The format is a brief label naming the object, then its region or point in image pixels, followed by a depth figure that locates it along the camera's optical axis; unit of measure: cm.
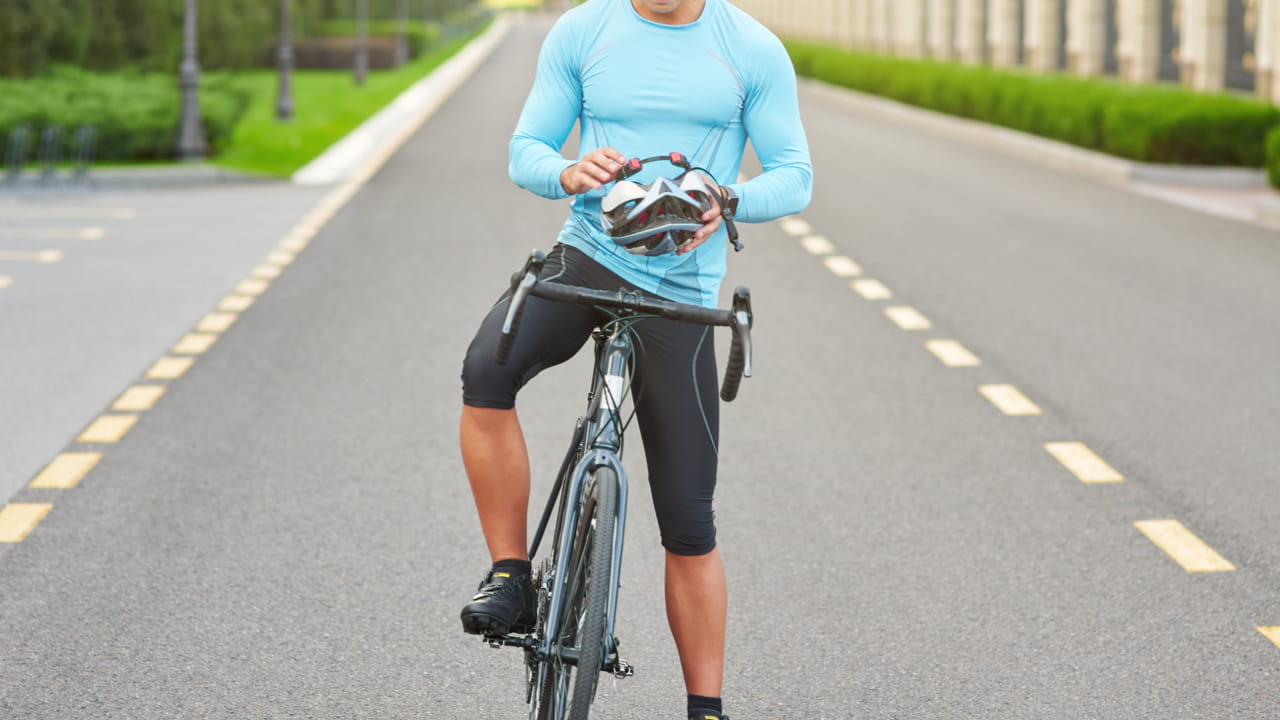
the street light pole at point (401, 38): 7125
